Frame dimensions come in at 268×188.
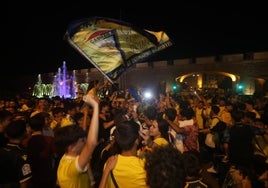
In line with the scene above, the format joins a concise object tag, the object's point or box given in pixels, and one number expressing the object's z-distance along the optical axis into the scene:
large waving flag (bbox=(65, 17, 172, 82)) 5.04
